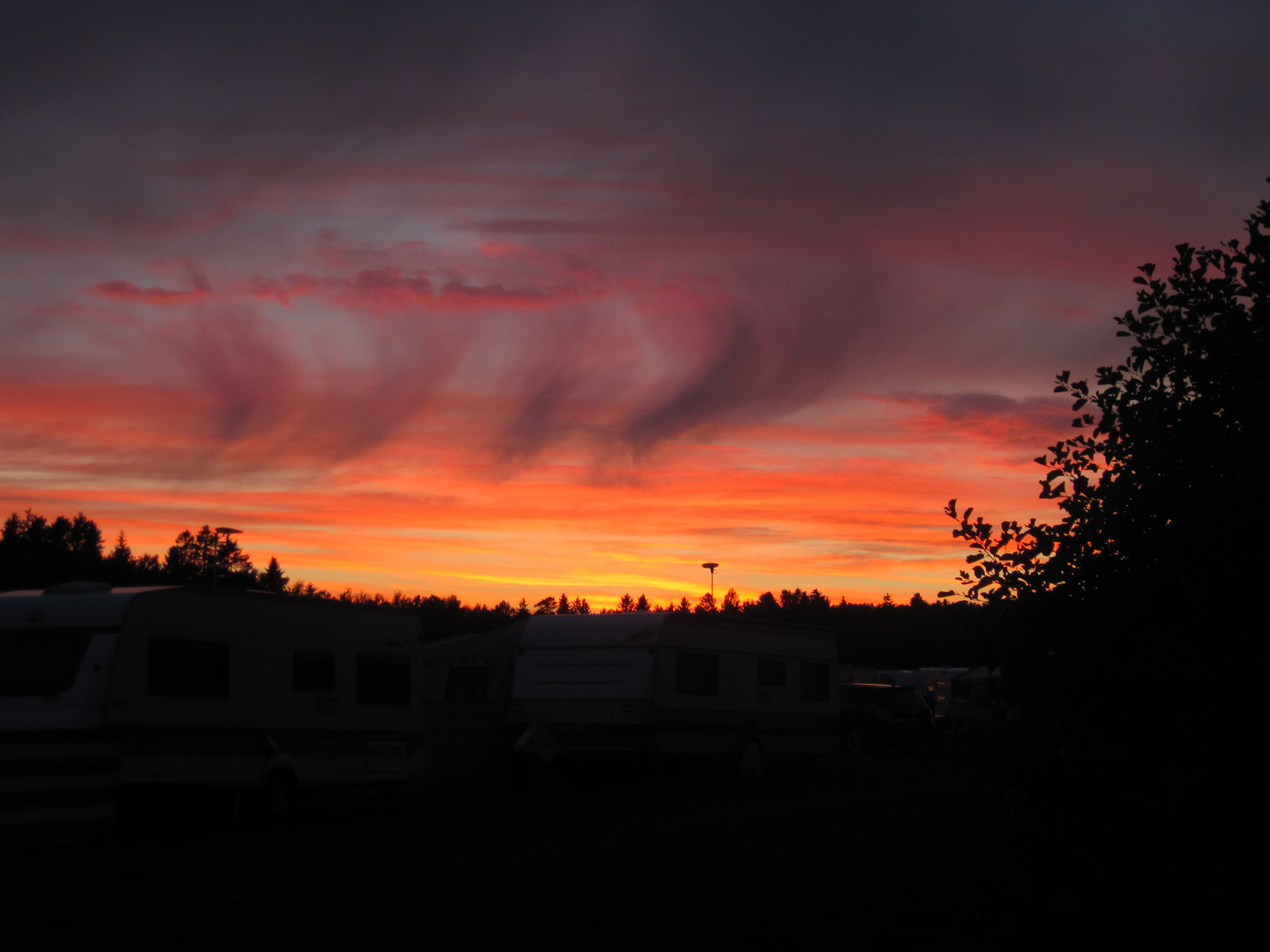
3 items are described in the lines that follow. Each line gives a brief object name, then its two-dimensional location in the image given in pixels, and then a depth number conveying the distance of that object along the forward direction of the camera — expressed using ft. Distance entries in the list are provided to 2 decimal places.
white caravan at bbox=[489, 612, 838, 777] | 67.82
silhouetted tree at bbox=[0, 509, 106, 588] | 190.08
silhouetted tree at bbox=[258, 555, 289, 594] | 310.16
